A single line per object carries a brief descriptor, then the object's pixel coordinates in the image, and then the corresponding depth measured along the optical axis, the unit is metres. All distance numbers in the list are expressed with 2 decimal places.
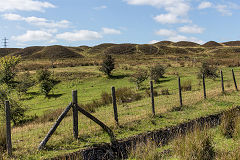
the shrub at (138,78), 29.28
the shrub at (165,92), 22.36
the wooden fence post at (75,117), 9.77
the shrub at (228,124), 9.25
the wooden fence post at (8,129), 8.14
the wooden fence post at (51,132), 8.76
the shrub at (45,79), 31.34
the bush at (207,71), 32.16
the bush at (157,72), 32.75
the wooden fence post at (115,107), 11.29
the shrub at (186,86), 23.83
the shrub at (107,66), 41.38
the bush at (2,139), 8.91
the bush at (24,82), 32.92
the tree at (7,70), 34.91
